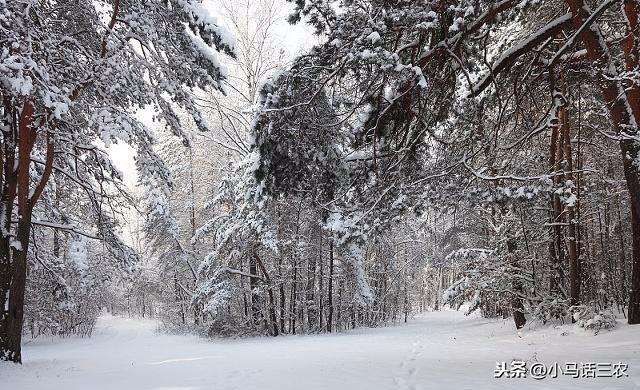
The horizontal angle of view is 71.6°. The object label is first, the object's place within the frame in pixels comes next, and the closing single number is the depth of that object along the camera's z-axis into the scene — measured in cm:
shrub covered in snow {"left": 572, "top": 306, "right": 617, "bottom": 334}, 943
